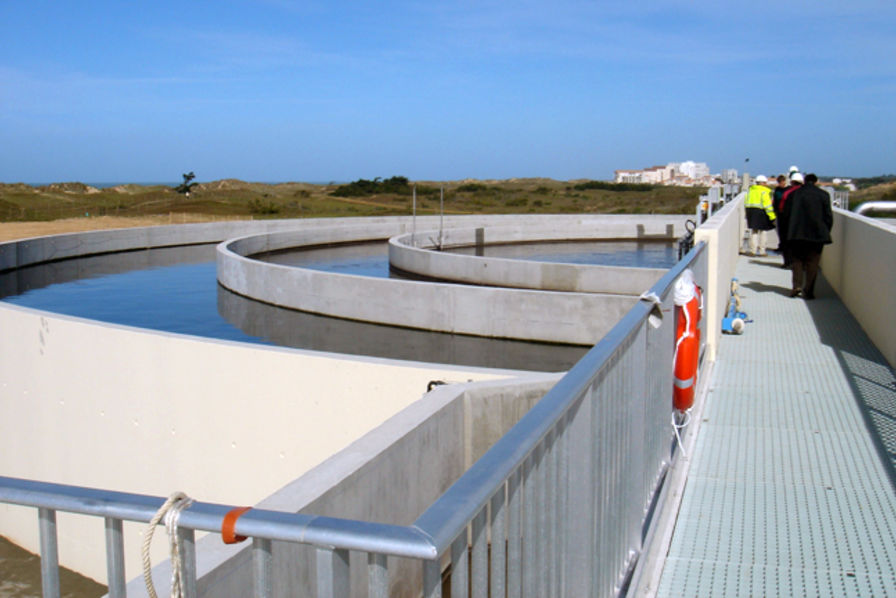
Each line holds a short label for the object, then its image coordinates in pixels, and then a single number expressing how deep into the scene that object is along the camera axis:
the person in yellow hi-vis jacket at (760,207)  15.51
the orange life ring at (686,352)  5.21
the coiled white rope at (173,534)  1.85
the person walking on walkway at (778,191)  15.73
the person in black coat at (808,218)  10.48
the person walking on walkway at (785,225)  11.22
